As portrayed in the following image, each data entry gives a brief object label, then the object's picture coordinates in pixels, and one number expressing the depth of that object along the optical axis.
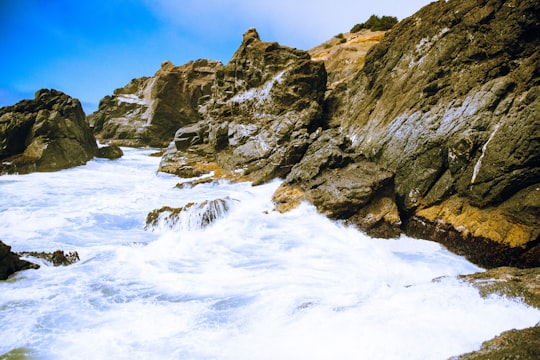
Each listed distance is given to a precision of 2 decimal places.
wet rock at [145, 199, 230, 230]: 10.59
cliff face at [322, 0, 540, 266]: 7.30
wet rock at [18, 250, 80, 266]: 7.61
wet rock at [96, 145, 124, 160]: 28.64
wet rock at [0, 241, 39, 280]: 6.61
